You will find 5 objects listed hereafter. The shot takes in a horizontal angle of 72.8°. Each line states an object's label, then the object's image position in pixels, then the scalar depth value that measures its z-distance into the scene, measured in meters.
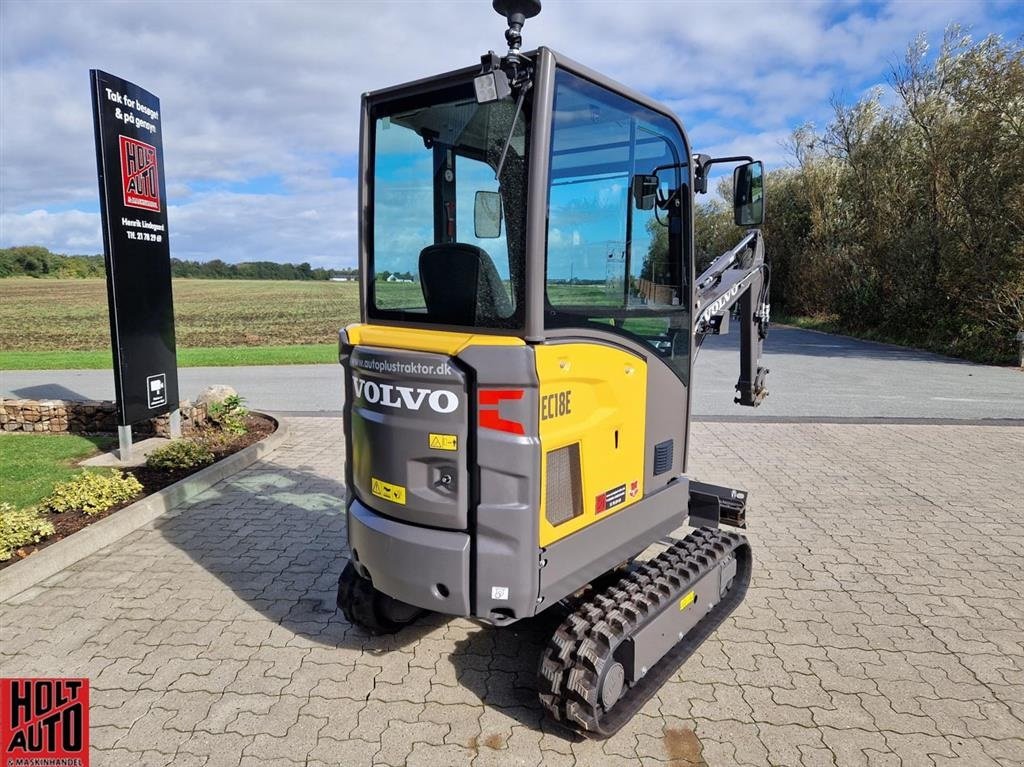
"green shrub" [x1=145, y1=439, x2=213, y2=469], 6.71
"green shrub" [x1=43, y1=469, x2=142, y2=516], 5.52
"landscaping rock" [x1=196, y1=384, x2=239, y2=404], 8.55
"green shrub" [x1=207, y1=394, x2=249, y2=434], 8.28
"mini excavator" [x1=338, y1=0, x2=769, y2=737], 2.79
